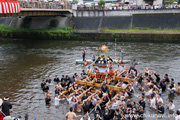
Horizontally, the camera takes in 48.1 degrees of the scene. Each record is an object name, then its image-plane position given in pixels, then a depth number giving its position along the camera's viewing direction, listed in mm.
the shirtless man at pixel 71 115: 10606
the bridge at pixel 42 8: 28806
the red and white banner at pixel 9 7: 21828
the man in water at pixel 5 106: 11245
